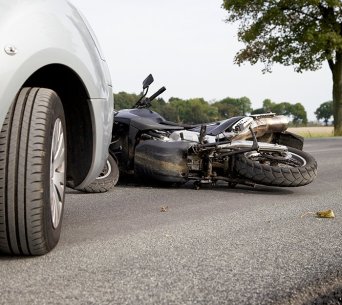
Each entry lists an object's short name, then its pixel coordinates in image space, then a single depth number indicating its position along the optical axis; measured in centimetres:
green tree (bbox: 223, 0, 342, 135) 2755
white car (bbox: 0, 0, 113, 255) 268
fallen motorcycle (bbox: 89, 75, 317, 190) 594
